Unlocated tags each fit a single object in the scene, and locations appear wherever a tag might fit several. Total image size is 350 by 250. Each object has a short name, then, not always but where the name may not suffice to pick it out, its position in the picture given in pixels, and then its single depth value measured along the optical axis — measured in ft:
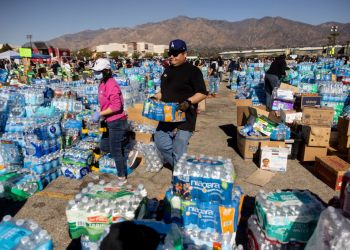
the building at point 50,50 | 134.51
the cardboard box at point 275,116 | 25.23
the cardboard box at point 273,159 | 18.97
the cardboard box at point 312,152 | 20.33
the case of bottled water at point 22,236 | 7.11
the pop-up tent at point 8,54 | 85.79
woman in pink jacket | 14.80
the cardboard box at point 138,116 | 24.71
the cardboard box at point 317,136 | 19.66
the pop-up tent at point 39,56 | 81.94
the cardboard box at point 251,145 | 20.75
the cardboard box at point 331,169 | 16.31
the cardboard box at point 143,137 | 20.83
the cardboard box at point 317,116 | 20.77
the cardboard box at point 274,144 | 20.27
